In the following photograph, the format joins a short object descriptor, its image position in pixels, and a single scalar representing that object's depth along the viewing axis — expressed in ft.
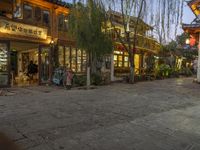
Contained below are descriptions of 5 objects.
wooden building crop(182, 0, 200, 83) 40.18
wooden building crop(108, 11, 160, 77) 41.04
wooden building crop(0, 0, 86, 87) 30.00
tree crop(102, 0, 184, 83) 37.68
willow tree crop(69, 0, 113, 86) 32.51
